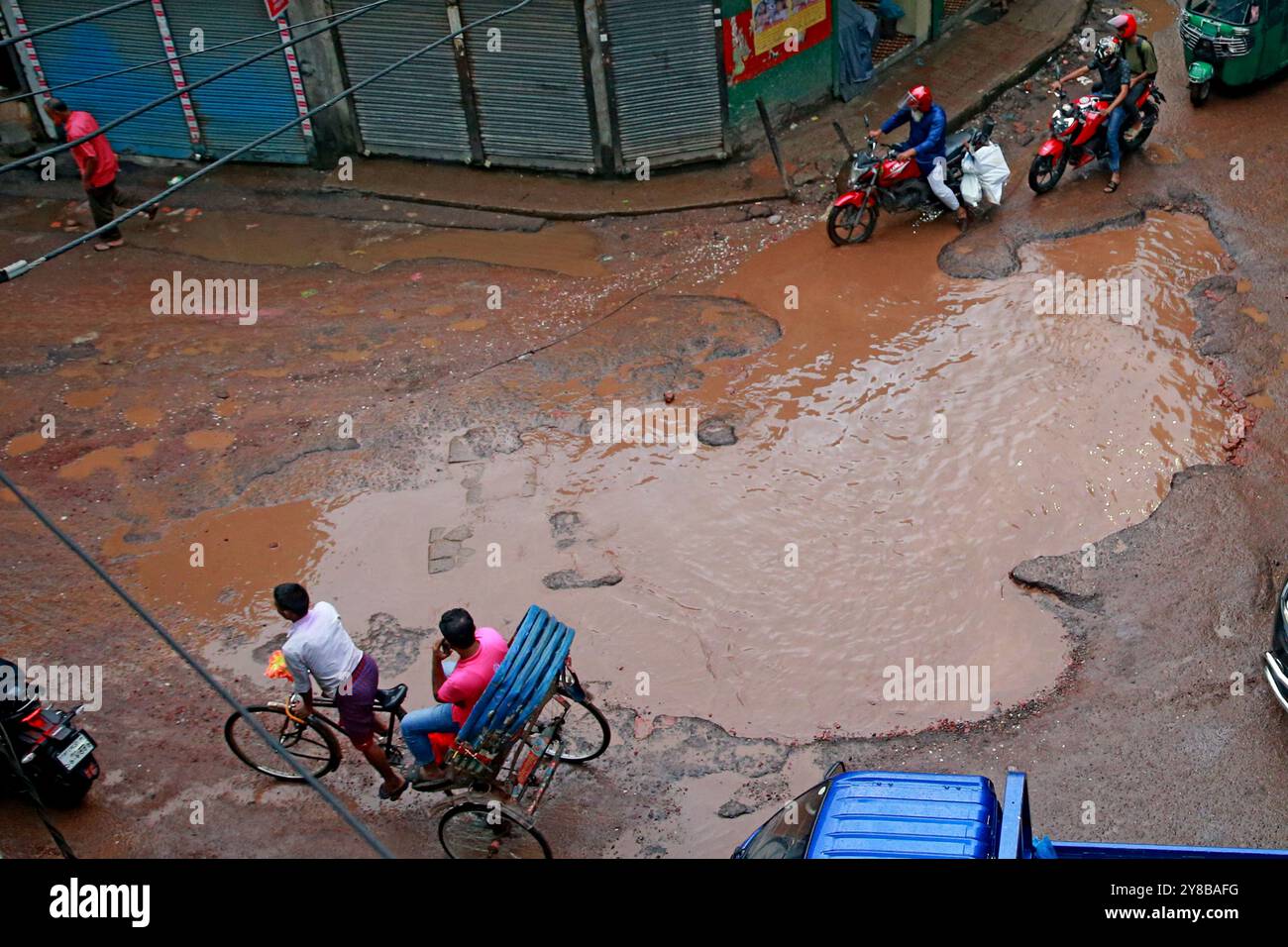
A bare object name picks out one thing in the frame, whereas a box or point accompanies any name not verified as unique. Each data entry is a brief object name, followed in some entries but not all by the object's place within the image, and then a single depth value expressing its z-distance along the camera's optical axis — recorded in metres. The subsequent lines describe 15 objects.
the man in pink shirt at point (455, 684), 6.29
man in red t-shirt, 12.20
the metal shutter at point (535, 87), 12.48
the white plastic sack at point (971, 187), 11.54
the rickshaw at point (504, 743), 6.29
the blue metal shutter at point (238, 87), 13.18
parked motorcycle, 6.93
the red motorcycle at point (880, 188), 11.49
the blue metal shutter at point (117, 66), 13.49
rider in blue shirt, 11.36
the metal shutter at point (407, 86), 12.78
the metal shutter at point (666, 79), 12.47
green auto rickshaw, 12.84
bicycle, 7.18
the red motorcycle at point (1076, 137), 11.77
